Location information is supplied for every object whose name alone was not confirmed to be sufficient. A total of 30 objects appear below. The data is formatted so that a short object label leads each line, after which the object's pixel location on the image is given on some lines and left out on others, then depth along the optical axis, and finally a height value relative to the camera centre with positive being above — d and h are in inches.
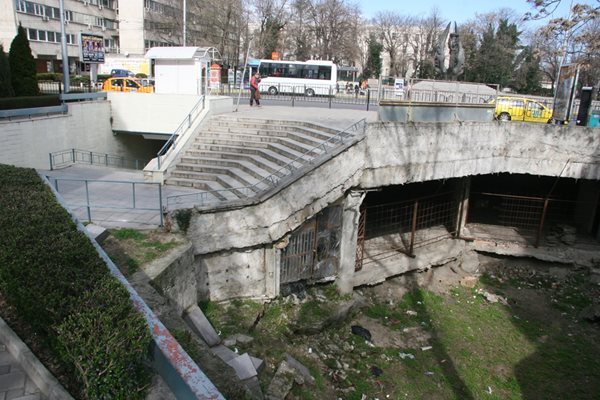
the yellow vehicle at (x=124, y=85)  871.1 -18.1
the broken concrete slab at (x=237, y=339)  324.2 -175.9
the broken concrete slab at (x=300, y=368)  314.3 -189.2
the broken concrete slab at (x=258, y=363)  293.9 -173.1
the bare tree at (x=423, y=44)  2010.3 +218.6
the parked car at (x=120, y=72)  1518.2 +10.1
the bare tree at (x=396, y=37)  2420.0 +257.4
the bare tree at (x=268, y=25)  1818.4 +221.1
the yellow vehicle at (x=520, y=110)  746.2 -24.3
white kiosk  681.6 +13.8
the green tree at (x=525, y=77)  1660.9 +62.7
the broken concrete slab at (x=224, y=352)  292.8 -168.8
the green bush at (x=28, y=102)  533.0 -35.2
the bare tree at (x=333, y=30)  2060.8 +241.2
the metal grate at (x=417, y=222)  561.6 -164.5
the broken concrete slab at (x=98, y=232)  316.5 -105.5
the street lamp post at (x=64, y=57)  663.1 +23.0
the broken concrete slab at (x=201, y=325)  312.7 -164.7
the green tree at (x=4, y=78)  579.8 -9.5
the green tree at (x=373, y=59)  2226.9 +131.6
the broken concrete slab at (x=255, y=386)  261.5 -168.9
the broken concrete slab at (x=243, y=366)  276.4 -166.8
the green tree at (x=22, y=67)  613.9 +4.6
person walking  751.1 -11.5
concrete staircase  442.3 -75.1
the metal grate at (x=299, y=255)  415.5 -150.8
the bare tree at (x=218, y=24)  1727.4 +205.9
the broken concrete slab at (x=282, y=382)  281.6 -181.7
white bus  1332.4 +25.2
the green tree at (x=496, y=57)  1708.9 +131.3
